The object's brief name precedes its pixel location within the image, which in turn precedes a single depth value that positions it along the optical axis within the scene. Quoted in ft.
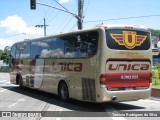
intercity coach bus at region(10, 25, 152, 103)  32.30
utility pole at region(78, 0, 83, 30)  73.87
